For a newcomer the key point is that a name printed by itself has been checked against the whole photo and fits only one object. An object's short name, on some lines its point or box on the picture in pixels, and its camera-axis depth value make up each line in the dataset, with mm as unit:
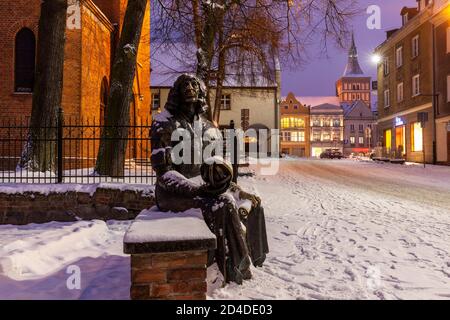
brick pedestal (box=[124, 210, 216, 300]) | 2625
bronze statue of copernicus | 3232
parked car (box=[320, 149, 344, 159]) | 51188
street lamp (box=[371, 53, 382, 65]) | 36269
